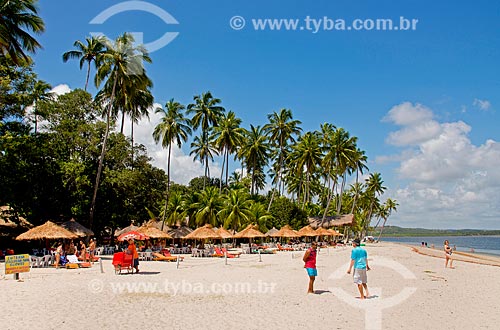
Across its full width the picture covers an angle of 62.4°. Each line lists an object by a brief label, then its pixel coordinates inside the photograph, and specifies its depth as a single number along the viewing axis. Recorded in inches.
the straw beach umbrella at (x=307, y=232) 1737.9
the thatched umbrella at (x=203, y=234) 1185.4
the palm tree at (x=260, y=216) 1715.4
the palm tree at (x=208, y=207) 1556.3
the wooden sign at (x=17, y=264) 555.6
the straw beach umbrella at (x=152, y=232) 1104.5
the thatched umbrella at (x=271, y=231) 1691.7
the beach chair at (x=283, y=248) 1547.7
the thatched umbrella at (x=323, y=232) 1843.5
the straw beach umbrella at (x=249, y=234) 1348.4
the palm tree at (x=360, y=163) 2496.6
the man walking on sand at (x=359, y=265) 422.3
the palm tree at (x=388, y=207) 4131.4
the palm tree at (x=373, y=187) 3292.3
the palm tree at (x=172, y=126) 1651.1
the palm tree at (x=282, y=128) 2193.7
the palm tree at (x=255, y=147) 2065.7
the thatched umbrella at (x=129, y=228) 1279.5
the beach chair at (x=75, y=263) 752.1
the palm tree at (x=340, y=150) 2150.6
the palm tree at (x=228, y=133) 1926.7
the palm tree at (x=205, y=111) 1934.1
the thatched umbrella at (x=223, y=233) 1231.4
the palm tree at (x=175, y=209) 1647.3
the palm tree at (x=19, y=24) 852.0
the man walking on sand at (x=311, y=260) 454.3
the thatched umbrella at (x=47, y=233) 839.7
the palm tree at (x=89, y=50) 1396.2
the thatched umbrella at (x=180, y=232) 1306.6
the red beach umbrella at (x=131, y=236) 952.4
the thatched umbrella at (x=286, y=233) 1569.9
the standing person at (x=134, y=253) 670.2
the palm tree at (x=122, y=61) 1180.5
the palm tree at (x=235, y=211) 1567.4
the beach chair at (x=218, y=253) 1114.9
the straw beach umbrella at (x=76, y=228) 965.3
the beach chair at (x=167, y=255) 966.4
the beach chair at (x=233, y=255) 1122.7
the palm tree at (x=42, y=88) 1542.8
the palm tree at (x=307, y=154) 2117.4
